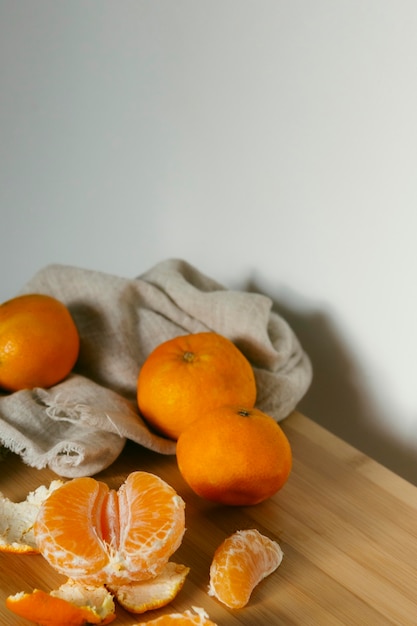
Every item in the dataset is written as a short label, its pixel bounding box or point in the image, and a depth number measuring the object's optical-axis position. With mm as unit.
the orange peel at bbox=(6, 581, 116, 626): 714
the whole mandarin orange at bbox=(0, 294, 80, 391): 1014
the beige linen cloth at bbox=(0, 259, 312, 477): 986
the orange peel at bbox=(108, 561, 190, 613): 755
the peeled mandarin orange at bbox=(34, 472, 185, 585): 737
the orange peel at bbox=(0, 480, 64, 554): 815
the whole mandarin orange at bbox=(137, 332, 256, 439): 951
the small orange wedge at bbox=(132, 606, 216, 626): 707
